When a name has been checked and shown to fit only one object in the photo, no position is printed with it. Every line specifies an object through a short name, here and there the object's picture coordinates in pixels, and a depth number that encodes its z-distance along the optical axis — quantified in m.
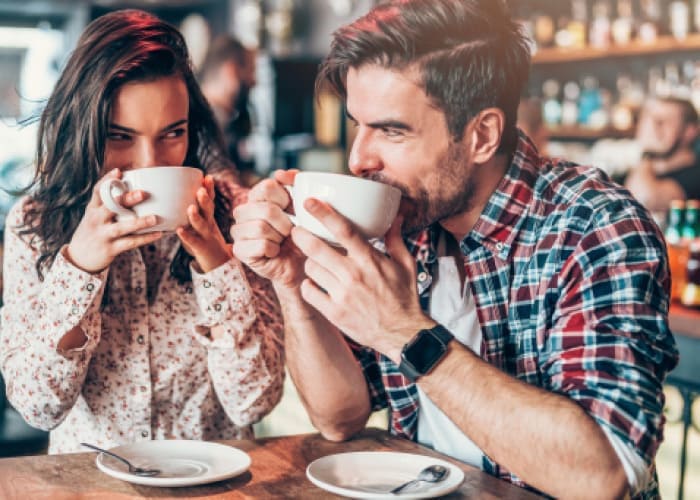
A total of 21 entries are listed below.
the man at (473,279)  1.23
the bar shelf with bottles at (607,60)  5.23
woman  1.50
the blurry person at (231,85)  4.95
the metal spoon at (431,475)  1.25
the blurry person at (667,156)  4.73
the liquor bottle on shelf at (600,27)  5.52
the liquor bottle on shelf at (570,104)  5.88
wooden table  1.22
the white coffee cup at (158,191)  1.40
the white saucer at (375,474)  1.20
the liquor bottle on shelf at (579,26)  5.73
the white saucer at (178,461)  1.23
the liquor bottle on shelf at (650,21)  5.26
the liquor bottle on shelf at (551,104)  5.95
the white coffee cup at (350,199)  1.23
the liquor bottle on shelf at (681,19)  5.08
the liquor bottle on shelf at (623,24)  5.40
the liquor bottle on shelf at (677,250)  2.73
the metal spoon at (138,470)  1.27
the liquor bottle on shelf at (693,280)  2.57
